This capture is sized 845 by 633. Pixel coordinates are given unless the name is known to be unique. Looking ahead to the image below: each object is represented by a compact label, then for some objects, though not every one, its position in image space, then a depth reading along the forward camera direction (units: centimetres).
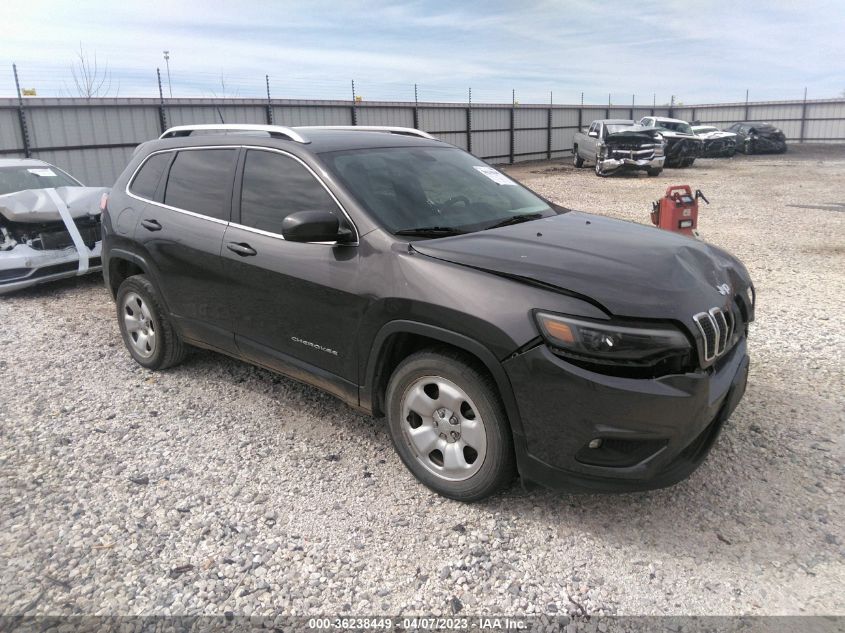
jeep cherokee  257
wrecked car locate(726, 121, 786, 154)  3148
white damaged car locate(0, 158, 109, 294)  706
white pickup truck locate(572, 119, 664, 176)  2117
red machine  841
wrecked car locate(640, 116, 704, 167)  2427
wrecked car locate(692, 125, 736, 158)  2972
